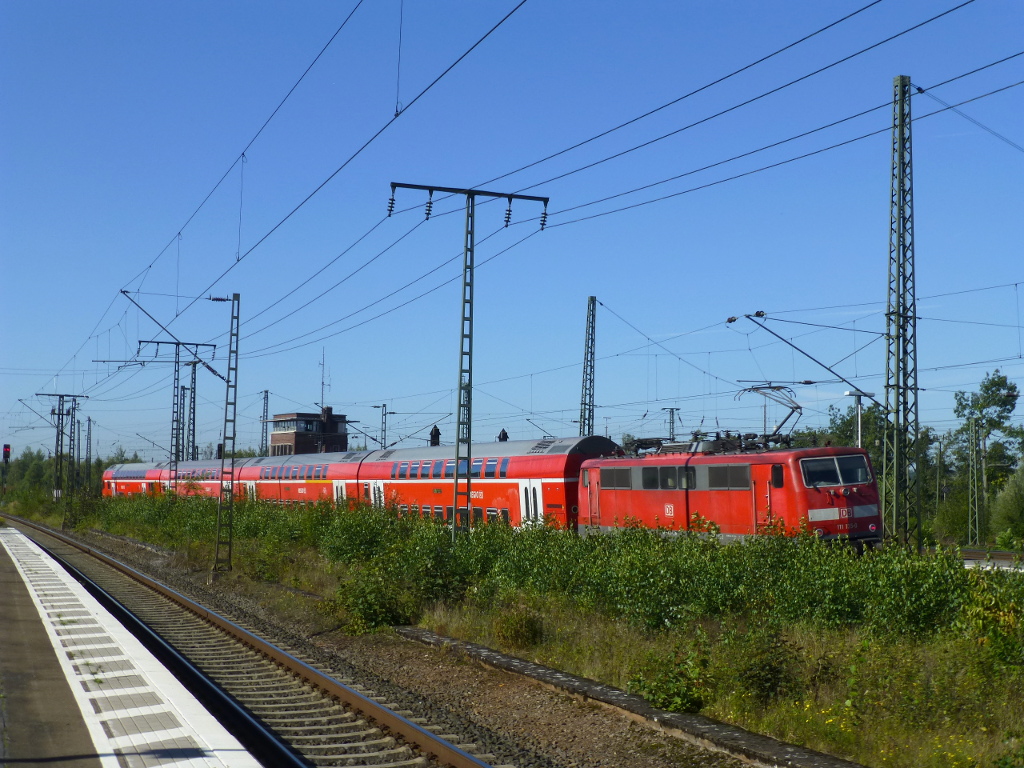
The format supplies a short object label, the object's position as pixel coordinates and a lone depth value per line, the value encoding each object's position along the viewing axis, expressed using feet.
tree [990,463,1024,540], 169.27
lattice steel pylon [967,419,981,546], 149.83
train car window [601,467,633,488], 94.89
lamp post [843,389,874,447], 118.11
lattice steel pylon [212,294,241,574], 89.51
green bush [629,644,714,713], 37.06
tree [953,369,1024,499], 276.62
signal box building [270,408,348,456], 329.11
